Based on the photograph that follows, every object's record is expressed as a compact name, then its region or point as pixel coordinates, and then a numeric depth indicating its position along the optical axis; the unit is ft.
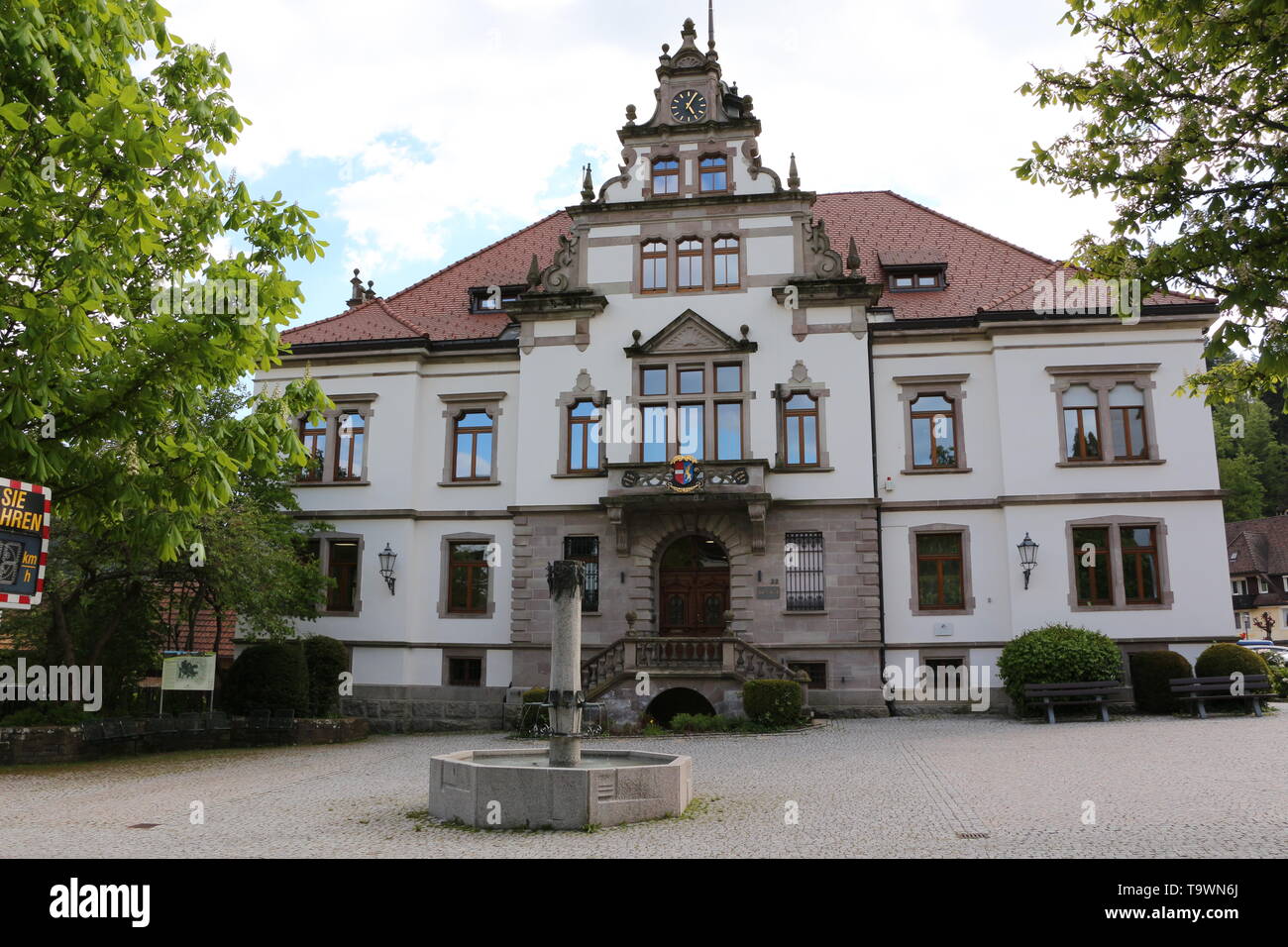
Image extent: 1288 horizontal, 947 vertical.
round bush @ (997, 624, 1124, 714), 71.51
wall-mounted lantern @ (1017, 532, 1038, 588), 80.33
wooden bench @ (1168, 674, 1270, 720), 69.82
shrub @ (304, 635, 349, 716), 79.15
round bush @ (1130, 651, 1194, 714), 74.13
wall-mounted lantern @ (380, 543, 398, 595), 87.51
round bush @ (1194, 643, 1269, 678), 71.72
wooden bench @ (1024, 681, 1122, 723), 70.18
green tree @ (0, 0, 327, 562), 30.12
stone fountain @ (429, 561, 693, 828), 35.27
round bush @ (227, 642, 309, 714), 72.59
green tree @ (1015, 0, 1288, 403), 29.45
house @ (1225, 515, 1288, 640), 230.68
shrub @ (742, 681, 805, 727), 70.54
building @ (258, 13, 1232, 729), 81.10
